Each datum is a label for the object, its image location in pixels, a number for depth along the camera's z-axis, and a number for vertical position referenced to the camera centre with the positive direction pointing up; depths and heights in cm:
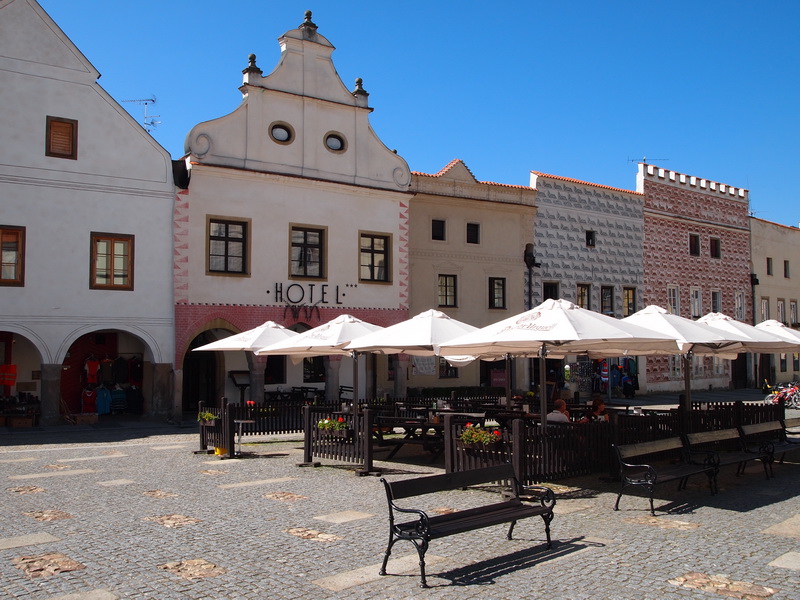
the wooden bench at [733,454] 1227 -151
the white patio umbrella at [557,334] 1124 +38
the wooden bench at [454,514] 715 -150
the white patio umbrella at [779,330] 1838 +70
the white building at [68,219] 2197 +407
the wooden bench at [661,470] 1002 -151
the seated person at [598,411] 1554 -103
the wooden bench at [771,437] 1367 -158
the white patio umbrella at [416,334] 1421 +47
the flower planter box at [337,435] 1395 -132
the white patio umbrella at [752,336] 1638 +49
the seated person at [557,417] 1369 -98
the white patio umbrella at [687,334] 1446 +47
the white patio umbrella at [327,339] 1611 +43
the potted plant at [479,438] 1150 -112
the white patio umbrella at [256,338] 1838 +52
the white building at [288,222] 2494 +462
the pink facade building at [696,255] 3934 +546
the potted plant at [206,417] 1608 -116
